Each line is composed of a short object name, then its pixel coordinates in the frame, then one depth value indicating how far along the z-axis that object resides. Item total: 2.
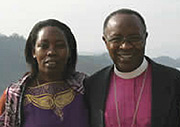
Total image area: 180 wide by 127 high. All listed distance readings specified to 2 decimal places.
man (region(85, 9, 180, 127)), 2.31
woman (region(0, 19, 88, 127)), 2.56
